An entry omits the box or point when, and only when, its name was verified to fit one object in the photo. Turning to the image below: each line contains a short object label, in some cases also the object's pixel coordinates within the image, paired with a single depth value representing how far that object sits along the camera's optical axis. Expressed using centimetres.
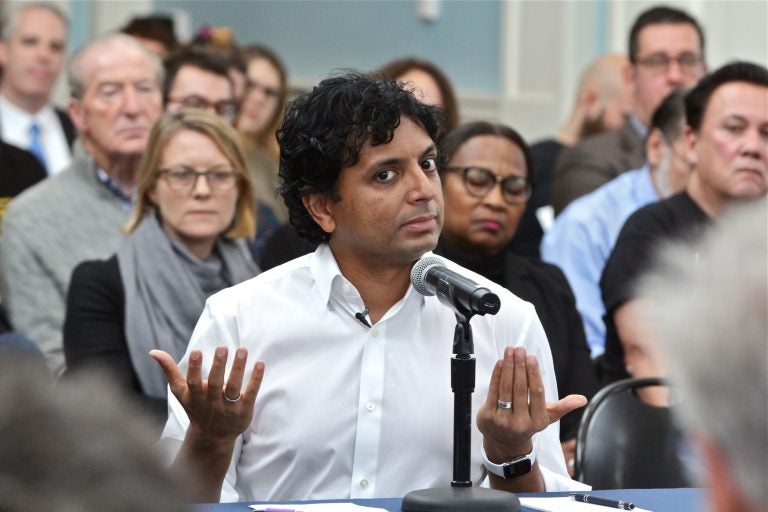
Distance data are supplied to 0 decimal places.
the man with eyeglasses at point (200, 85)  1072
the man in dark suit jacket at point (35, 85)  1205
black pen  505
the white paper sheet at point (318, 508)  491
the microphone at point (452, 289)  461
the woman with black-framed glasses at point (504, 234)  820
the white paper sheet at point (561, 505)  502
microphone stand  487
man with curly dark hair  577
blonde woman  810
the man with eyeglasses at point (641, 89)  1160
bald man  1285
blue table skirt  507
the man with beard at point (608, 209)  1016
